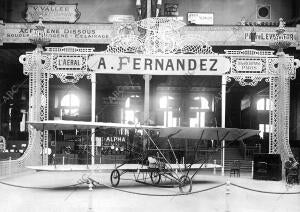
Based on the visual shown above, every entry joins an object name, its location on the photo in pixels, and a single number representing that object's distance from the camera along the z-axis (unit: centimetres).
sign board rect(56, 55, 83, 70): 1961
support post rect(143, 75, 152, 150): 2011
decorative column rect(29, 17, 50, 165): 1944
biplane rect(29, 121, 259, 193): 1404
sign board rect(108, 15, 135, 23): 3053
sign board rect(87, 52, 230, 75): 1948
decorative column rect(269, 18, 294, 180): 1920
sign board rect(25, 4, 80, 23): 3011
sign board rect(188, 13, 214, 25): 3086
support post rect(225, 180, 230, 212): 1033
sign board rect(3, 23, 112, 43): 2362
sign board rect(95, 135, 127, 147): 2402
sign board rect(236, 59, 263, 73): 1968
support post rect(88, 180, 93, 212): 1016
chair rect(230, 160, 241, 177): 1952
